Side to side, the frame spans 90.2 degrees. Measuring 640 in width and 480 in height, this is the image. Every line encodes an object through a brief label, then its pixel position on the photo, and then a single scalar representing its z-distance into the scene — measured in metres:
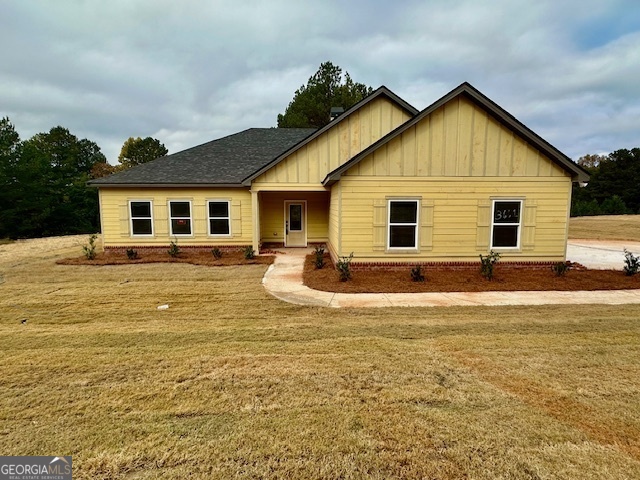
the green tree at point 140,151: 45.72
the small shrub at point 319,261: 10.21
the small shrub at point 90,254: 12.16
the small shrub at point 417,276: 8.60
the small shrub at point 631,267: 8.83
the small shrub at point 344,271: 8.62
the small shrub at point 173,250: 12.84
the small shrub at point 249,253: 12.11
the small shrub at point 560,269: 8.97
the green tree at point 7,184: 20.72
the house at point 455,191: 9.34
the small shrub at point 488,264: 8.79
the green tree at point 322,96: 27.53
